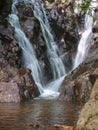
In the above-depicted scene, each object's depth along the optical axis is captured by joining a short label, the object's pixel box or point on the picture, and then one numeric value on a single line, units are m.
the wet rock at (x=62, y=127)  9.70
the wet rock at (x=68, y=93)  20.58
